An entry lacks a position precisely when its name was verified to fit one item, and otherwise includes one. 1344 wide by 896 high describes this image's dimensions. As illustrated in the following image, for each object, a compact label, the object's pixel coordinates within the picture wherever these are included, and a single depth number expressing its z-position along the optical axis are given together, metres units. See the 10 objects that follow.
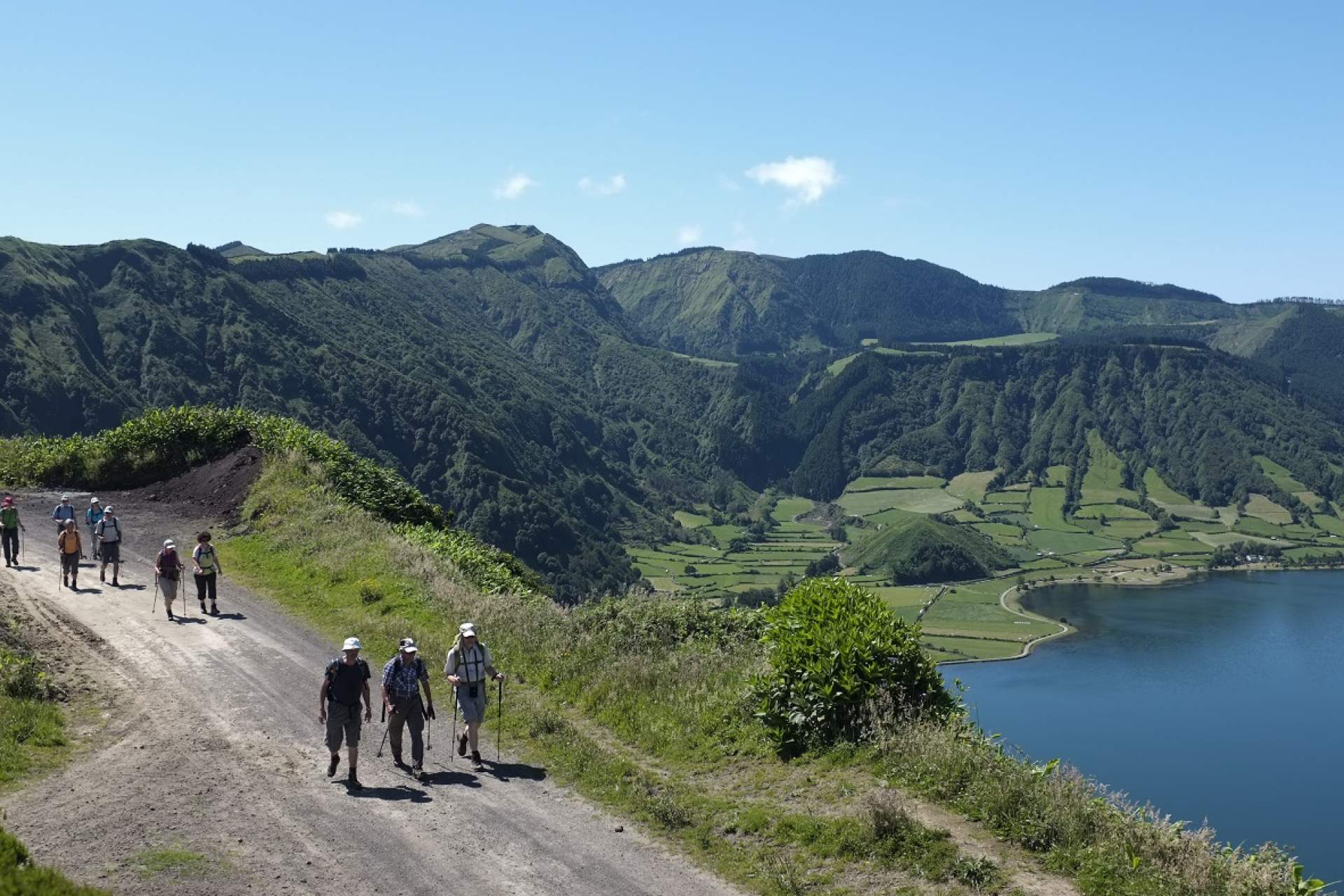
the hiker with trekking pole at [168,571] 24.89
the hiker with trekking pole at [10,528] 30.08
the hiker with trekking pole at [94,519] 30.67
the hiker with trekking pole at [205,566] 25.92
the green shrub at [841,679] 16.11
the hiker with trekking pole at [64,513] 29.69
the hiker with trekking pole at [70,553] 27.30
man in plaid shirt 16.28
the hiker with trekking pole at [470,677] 16.89
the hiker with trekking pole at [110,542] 28.47
